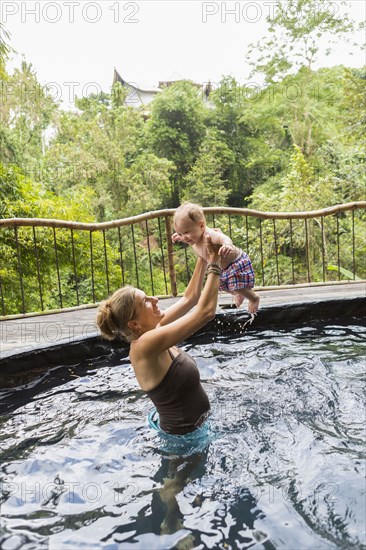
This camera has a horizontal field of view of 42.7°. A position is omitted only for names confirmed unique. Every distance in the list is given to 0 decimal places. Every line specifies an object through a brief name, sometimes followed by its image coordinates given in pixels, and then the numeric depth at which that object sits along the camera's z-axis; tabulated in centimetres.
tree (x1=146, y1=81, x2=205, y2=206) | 1673
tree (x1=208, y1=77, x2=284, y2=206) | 1758
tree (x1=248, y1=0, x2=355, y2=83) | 1417
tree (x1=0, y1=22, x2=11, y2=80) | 711
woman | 181
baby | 252
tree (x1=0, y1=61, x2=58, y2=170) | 1462
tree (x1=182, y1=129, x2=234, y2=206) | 1614
